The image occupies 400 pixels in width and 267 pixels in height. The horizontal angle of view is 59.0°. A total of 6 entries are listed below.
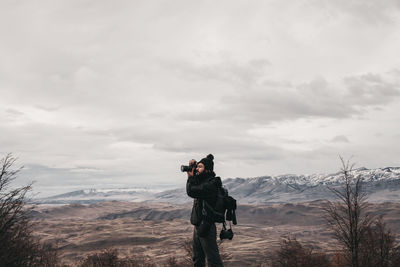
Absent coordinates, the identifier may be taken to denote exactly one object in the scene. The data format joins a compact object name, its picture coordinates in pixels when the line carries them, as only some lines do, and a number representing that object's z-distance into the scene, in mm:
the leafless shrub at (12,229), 8203
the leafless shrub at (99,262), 11648
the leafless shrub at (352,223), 12180
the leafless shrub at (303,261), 15169
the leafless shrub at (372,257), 12118
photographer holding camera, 7328
